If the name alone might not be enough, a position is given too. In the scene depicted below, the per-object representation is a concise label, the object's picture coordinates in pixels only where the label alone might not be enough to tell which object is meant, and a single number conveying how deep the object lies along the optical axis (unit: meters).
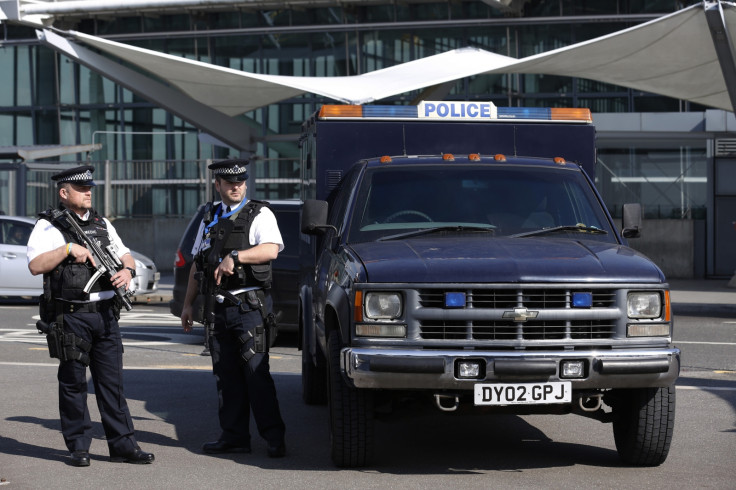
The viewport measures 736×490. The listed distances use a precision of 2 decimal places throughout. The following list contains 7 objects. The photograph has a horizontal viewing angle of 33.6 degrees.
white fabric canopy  20.55
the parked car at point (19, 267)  19.28
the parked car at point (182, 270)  13.96
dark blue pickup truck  6.55
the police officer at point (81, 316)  7.21
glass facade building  26.84
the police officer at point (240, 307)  7.50
